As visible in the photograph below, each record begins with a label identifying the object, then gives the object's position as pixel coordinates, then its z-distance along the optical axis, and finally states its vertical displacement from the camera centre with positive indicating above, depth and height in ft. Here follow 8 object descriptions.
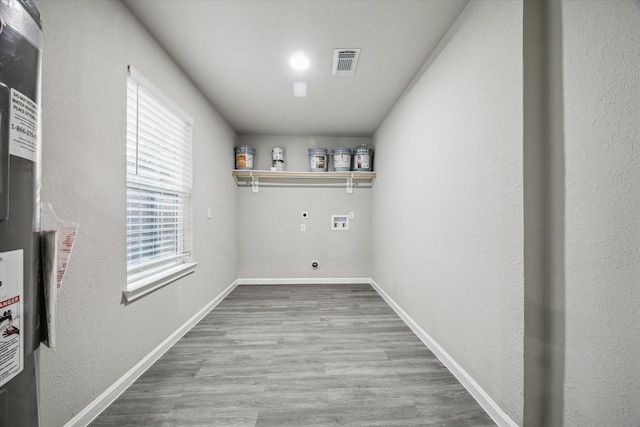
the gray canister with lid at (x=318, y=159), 12.01 +2.86
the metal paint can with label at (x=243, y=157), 11.66 +2.89
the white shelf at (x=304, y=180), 12.32 +1.92
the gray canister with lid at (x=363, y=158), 12.07 +2.89
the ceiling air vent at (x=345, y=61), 6.25 +4.17
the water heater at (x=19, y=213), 1.69 +0.04
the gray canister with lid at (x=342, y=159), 11.93 +2.83
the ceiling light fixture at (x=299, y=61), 6.38 +4.20
